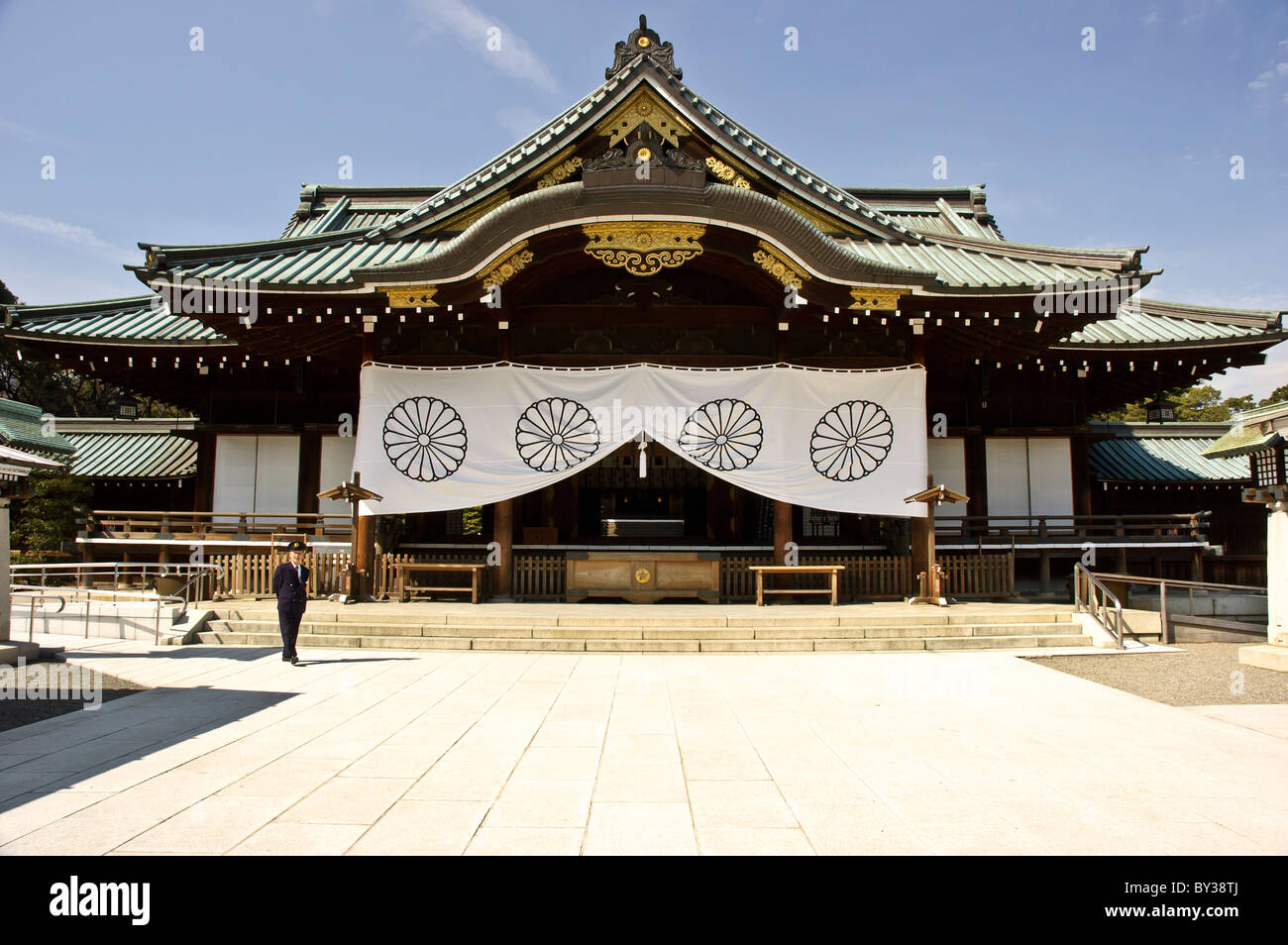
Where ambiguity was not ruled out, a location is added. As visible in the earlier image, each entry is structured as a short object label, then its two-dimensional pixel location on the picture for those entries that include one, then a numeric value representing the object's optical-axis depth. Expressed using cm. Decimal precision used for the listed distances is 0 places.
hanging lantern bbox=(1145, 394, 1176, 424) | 1791
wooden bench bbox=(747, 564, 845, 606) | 1201
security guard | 905
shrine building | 1173
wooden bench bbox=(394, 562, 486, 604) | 1203
